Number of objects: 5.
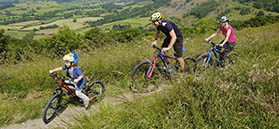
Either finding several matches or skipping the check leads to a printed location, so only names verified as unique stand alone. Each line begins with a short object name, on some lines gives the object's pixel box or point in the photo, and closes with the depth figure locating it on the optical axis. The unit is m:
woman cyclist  5.47
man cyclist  4.33
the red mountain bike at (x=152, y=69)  4.46
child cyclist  3.99
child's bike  3.99
